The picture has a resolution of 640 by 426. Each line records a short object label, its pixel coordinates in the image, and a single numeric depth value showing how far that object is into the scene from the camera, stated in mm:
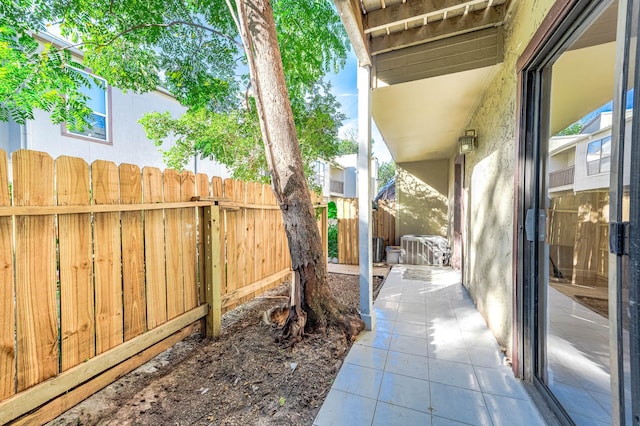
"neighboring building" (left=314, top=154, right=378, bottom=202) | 15117
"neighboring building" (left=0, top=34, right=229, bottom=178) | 4574
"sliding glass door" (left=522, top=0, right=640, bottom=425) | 891
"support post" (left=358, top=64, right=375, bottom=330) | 2650
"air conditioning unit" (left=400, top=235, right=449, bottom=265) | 5637
